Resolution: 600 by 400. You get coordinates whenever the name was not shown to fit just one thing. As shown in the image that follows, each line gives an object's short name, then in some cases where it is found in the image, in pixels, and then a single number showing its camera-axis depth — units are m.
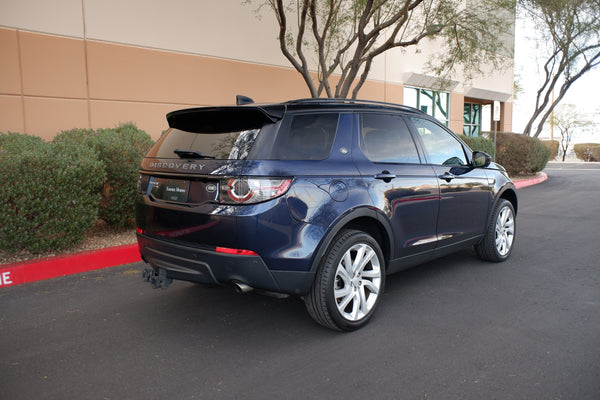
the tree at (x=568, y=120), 53.12
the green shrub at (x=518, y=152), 16.94
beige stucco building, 8.55
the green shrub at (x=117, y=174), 6.30
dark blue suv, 3.12
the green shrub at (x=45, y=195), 5.01
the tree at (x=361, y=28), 10.83
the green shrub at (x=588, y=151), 37.23
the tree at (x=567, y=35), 18.17
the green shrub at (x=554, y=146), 37.69
